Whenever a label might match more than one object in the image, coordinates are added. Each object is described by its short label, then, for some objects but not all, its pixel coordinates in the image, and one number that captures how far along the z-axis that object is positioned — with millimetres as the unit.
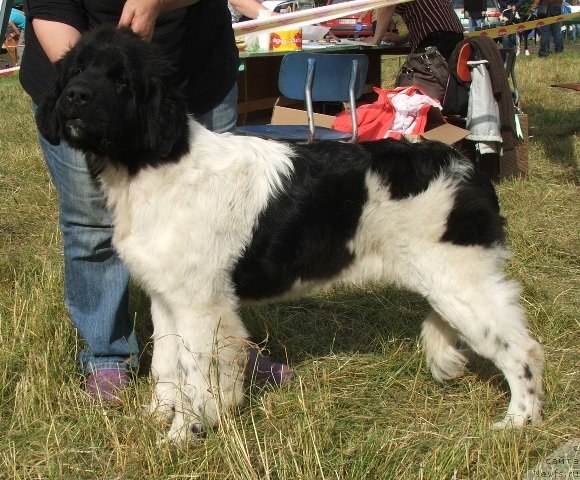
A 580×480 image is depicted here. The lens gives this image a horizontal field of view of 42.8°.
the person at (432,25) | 7188
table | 8094
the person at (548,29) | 20000
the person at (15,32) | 16534
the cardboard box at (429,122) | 6492
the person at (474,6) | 10359
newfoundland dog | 2752
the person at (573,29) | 26297
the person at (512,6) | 20328
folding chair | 5844
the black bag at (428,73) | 6836
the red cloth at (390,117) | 6348
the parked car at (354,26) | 10922
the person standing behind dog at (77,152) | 2926
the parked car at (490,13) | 17950
